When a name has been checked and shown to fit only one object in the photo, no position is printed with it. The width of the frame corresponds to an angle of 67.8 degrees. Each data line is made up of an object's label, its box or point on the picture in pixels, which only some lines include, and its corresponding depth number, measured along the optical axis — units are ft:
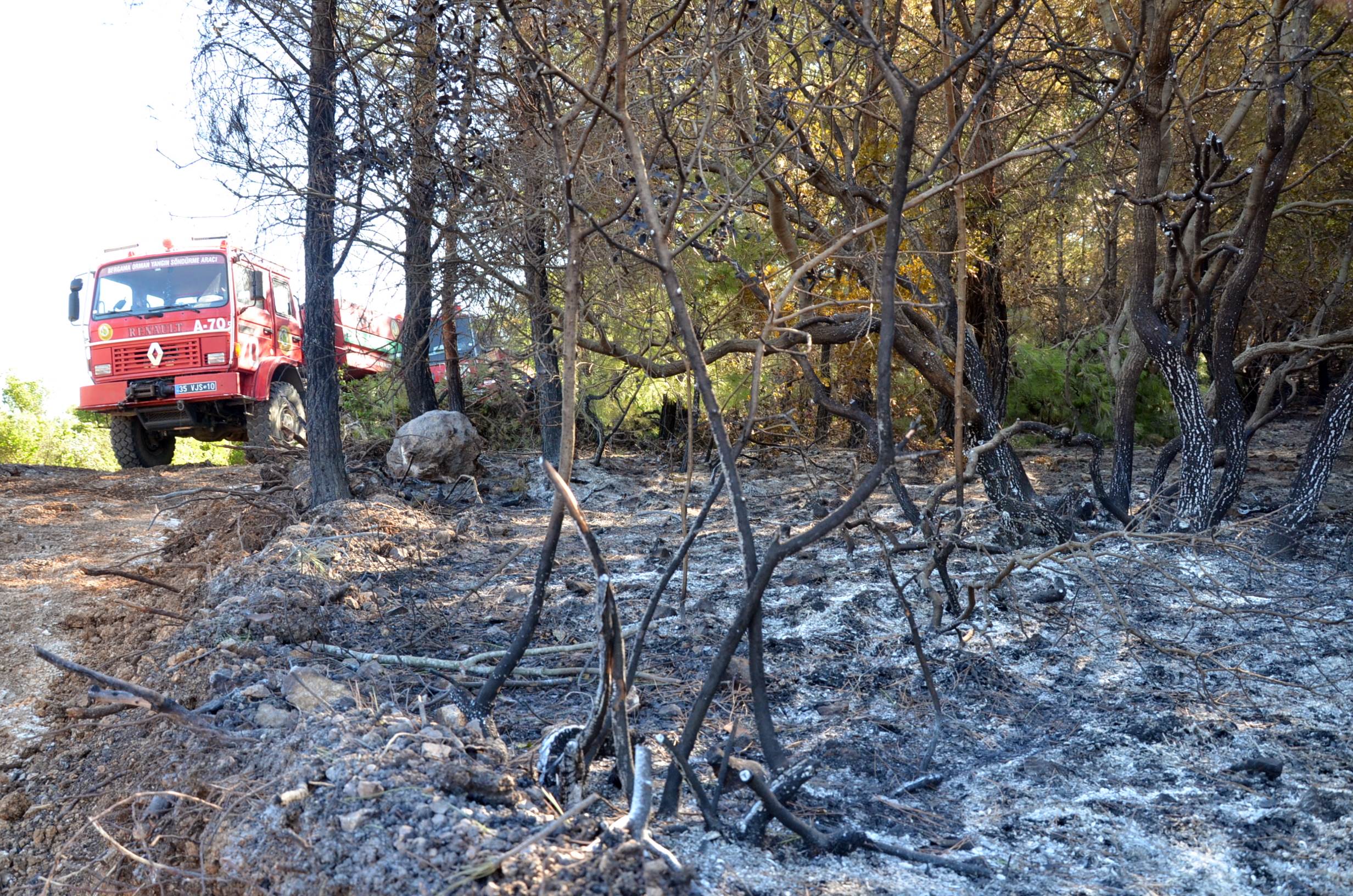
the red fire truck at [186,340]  34.76
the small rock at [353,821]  7.86
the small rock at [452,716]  10.03
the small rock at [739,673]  13.00
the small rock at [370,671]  12.35
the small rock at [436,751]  8.63
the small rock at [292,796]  8.35
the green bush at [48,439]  52.90
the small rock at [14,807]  10.68
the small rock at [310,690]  10.75
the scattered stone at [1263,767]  10.14
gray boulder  26.96
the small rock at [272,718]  10.50
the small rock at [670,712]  12.09
